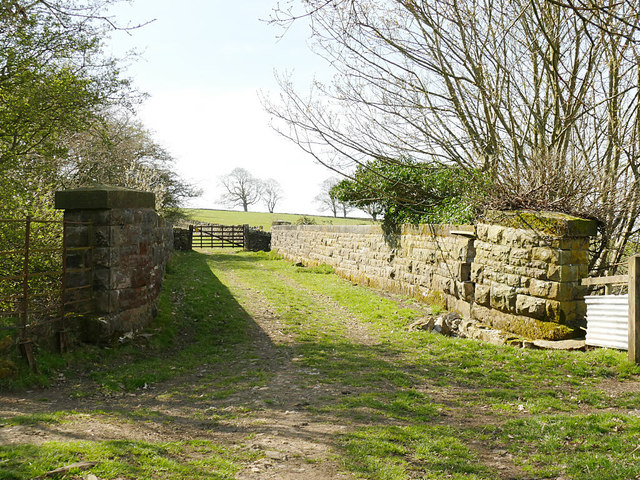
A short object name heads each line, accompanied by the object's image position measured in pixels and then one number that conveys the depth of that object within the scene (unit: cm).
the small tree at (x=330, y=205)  6085
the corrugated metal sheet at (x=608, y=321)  674
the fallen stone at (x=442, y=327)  879
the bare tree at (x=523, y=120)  876
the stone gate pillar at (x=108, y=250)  681
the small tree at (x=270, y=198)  7225
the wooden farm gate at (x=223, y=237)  3303
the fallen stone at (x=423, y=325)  898
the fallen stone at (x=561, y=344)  726
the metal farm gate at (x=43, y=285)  568
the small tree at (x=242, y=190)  6838
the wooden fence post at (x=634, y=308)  625
